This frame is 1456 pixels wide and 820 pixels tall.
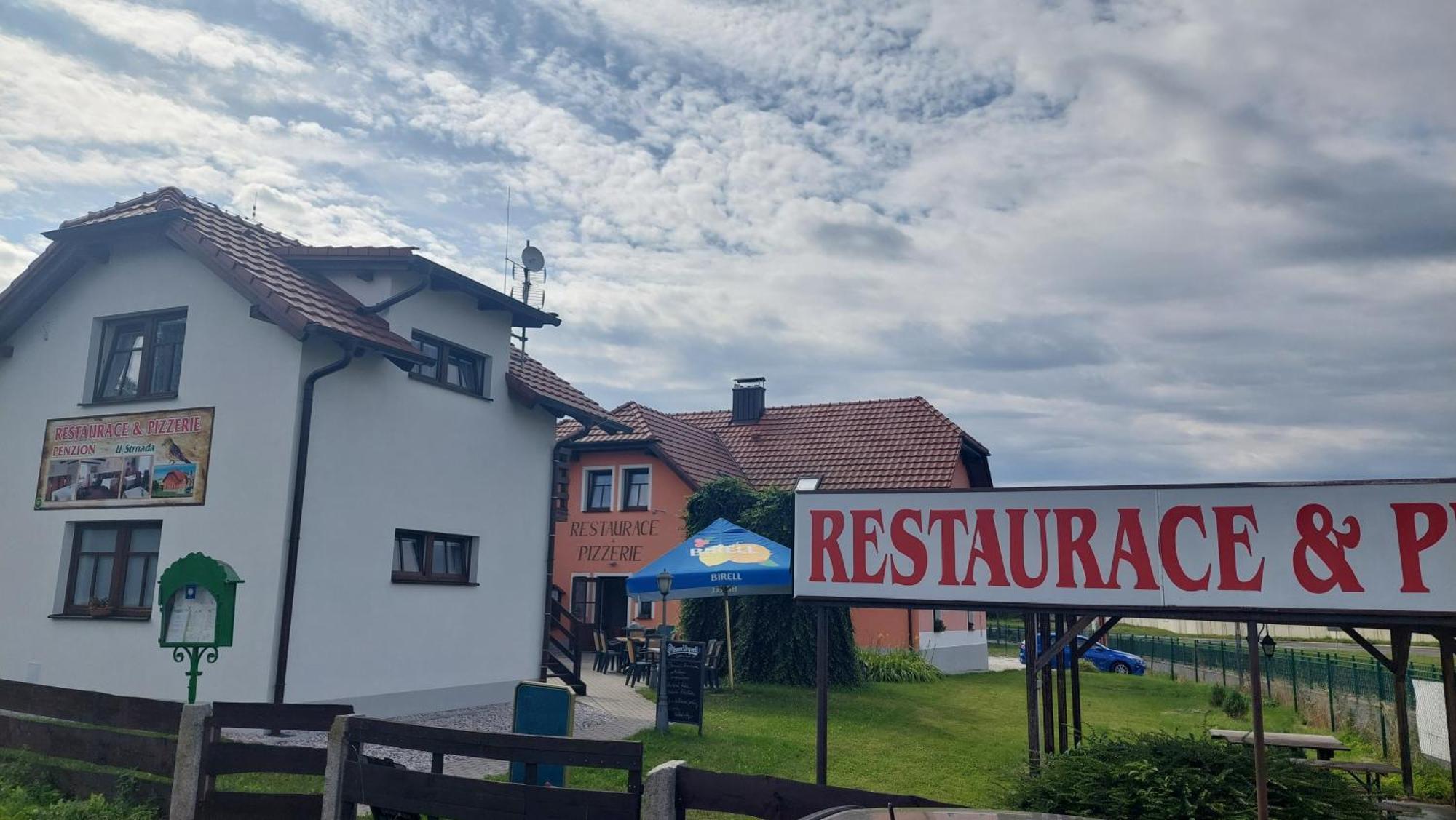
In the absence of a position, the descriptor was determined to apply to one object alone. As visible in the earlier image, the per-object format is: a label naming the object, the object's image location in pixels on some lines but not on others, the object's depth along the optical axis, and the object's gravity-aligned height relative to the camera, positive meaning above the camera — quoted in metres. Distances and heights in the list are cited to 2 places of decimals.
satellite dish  19.56 +6.31
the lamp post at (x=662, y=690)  13.55 -1.27
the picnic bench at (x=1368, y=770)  9.17 -1.49
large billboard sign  6.48 +0.38
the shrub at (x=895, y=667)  22.21 -1.51
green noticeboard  9.36 -0.18
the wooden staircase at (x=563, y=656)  16.55 -1.09
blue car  30.88 -1.80
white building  12.34 +1.63
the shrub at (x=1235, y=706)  19.94 -1.98
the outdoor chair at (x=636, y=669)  19.03 -1.44
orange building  25.98 +3.03
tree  20.06 -0.59
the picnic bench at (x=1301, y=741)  9.89 -1.34
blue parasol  15.64 +0.41
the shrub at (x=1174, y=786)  6.66 -1.23
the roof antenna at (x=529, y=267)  19.28 +6.16
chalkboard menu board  13.70 -1.23
